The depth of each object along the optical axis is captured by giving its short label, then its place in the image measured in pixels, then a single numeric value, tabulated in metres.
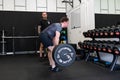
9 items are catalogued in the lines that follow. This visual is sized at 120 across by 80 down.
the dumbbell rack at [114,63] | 2.81
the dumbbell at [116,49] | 2.61
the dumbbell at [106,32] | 2.93
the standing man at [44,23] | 4.13
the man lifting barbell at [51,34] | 2.64
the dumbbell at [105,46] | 2.90
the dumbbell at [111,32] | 2.80
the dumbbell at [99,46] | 3.04
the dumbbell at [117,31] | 2.69
